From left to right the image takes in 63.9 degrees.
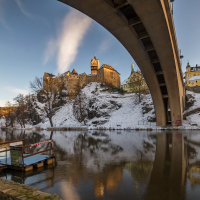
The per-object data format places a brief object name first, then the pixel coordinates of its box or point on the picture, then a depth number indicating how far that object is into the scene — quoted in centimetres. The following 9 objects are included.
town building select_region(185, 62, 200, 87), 7416
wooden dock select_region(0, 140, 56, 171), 770
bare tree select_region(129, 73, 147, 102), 4794
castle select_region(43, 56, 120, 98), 7544
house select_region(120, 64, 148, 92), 4982
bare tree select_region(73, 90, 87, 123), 4421
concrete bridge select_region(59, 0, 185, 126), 1085
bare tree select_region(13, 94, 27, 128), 4958
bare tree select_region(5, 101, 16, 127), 5452
